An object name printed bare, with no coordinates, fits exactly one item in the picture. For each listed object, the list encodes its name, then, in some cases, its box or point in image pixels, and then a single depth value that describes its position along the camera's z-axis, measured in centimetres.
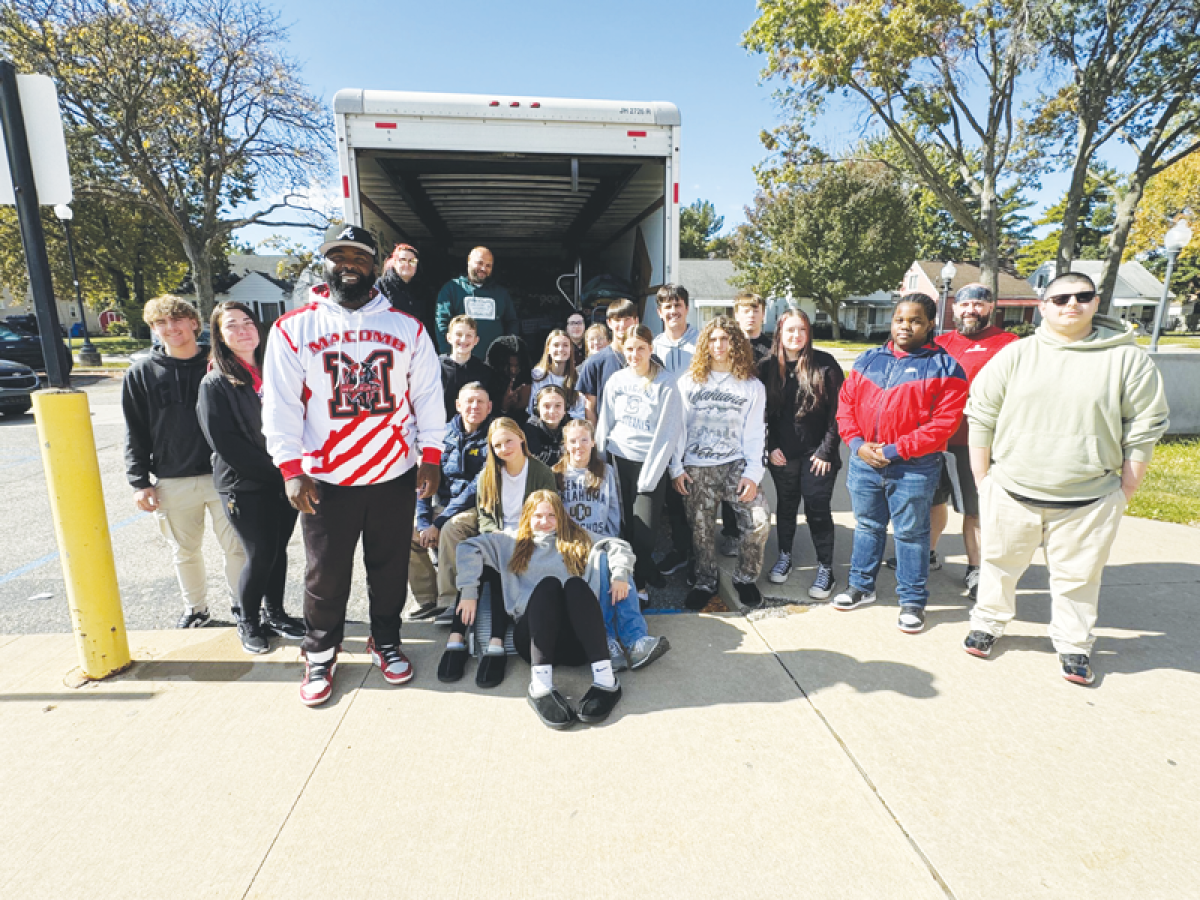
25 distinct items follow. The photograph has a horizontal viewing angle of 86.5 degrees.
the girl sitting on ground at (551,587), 272
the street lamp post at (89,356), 2209
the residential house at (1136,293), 4803
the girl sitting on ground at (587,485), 338
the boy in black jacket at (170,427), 314
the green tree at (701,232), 5738
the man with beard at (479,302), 512
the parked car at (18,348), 1419
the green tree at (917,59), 1122
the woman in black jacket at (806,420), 381
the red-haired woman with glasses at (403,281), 468
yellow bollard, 270
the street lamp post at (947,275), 2048
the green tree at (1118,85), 1127
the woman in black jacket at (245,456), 297
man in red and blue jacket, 325
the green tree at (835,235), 2961
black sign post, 257
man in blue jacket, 345
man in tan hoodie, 268
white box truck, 439
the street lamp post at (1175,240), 1038
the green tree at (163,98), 1672
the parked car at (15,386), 1066
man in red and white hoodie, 255
